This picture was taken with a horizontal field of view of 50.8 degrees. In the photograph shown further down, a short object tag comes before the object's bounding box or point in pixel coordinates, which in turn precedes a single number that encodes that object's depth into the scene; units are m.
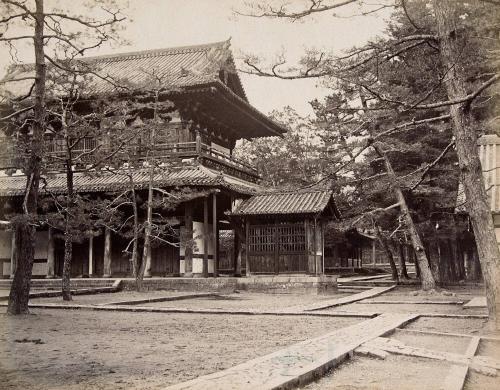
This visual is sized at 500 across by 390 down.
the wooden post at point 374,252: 49.50
